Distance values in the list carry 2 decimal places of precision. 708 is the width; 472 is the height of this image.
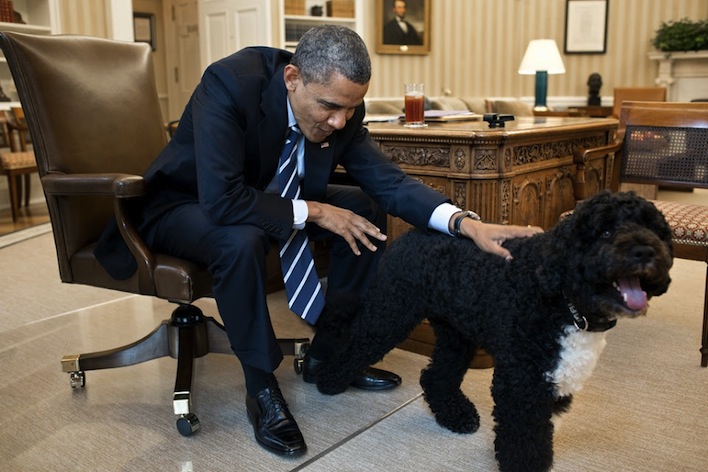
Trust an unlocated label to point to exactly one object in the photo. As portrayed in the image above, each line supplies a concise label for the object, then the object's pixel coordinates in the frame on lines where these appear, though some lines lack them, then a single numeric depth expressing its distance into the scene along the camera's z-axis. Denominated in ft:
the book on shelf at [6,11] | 16.88
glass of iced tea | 9.11
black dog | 4.28
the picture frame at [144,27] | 26.96
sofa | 21.92
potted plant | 24.00
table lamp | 22.61
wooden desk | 7.61
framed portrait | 23.63
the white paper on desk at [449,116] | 9.80
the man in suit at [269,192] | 5.79
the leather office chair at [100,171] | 6.13
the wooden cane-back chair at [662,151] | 9.02
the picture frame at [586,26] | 26.17
